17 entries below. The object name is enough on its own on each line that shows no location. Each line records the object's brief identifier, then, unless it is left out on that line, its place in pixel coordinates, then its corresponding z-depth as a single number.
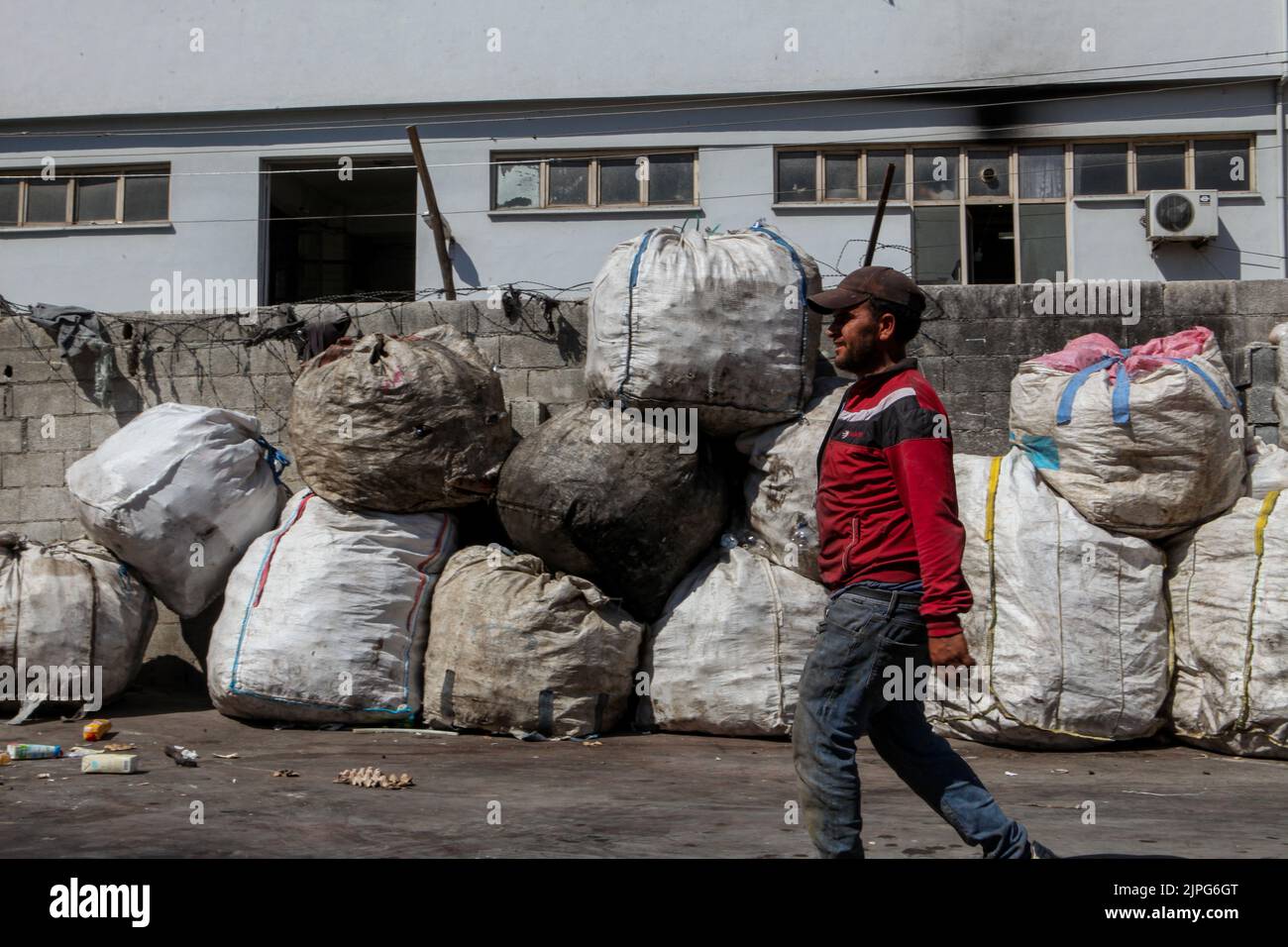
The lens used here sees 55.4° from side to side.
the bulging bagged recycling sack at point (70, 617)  4.99
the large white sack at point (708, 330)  4.89
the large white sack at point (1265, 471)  4.84
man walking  2.62
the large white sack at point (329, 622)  4.84
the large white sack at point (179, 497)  5.18
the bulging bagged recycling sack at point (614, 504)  4.82
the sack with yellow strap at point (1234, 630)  4.46
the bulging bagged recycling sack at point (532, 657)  4.66
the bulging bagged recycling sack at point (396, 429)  5.02
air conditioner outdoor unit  12.29
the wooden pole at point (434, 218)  7.52
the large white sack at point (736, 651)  4.77
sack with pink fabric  4.59
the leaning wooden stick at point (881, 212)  6.69
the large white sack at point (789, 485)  4.84
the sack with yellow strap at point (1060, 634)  4.62
